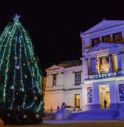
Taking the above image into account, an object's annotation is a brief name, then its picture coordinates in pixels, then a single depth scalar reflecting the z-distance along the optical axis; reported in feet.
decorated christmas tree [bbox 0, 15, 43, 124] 28.06
